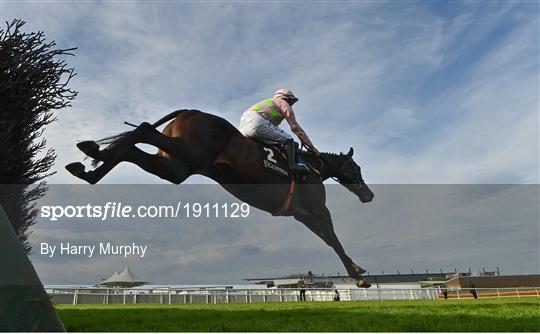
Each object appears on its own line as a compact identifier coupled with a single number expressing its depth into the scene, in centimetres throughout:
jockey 526
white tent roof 2739
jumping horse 420
